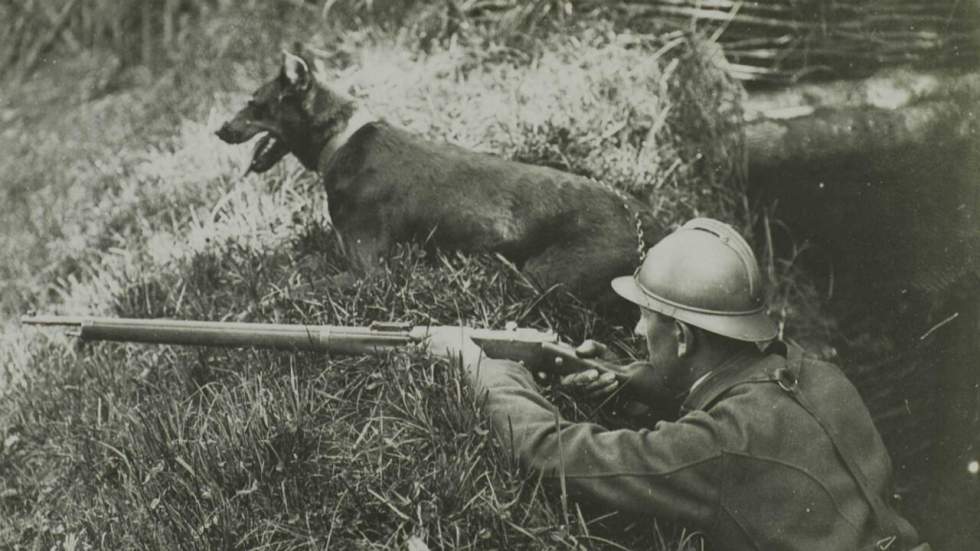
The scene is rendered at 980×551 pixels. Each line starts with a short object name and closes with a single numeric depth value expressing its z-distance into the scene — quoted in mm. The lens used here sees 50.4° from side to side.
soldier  3381
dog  4758
